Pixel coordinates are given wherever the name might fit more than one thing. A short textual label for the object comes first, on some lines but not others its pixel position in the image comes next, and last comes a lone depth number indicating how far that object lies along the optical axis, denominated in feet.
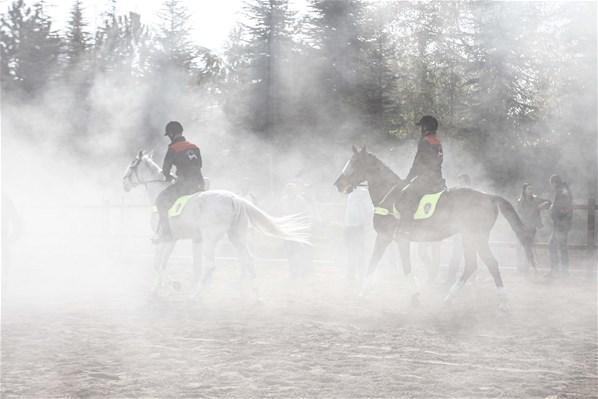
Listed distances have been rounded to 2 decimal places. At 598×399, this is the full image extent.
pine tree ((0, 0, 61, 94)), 98.53
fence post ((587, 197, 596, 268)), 52.37
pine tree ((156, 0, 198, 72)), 91.52
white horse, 38.17
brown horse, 35.68
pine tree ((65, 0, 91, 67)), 97.09
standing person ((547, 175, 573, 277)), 50.85
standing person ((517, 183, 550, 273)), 53.26
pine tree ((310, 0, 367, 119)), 87.76
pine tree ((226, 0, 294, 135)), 86.07
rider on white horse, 38.65
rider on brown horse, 35.42
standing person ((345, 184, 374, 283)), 44.55
